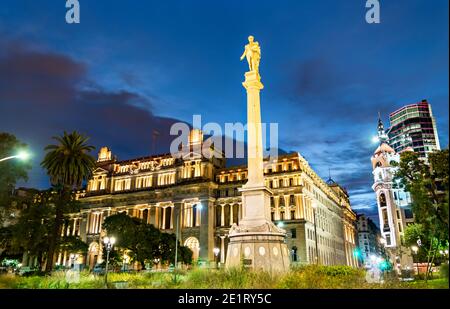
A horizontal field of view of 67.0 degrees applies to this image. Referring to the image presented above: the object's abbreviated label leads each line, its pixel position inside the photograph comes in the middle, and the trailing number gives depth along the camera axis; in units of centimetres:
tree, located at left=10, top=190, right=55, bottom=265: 4641
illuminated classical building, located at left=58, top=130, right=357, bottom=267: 7288
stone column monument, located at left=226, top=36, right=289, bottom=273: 2484
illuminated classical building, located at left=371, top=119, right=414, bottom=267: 9473
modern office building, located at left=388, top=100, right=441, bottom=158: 12162
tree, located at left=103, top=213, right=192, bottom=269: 5053
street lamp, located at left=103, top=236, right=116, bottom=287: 3174
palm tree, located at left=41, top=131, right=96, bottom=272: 4397
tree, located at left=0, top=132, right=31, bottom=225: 3838
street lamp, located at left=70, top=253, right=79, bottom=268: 8394
